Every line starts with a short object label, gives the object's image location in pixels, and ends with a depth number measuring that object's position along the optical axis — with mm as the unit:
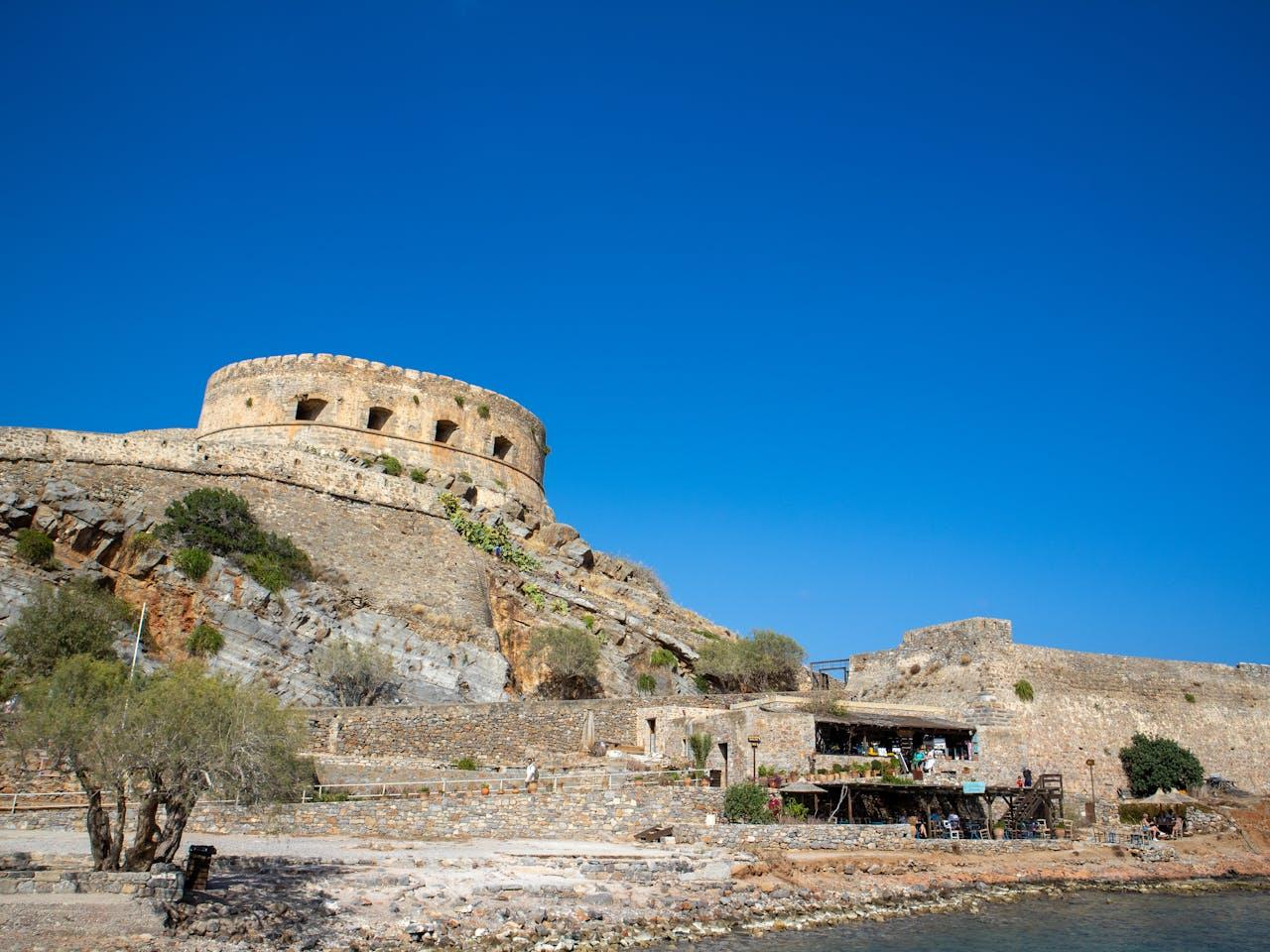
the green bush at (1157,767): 28594
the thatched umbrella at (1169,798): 27688
